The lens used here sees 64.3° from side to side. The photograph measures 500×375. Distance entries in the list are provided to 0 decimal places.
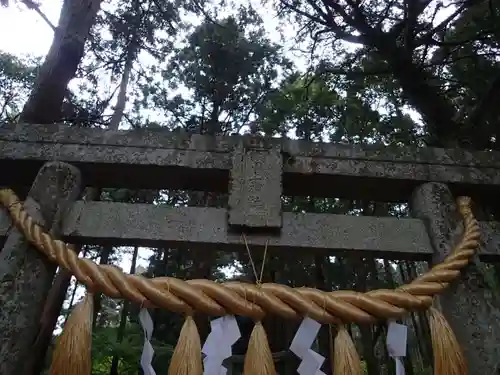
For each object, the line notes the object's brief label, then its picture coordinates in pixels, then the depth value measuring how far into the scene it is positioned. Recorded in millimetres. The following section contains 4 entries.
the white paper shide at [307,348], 1515
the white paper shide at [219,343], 1476
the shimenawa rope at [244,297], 1562
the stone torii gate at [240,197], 1881
